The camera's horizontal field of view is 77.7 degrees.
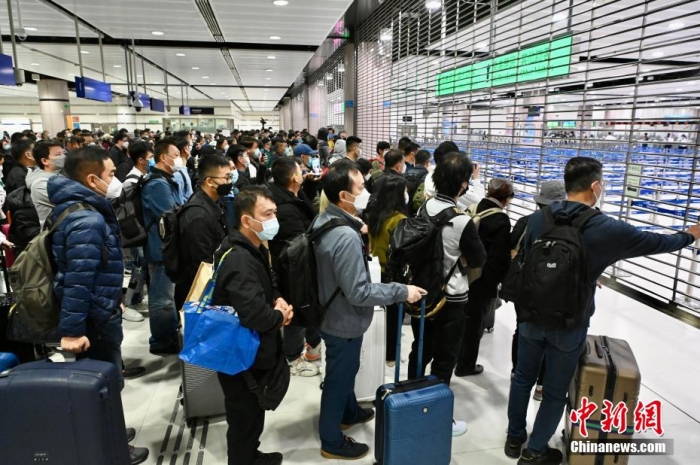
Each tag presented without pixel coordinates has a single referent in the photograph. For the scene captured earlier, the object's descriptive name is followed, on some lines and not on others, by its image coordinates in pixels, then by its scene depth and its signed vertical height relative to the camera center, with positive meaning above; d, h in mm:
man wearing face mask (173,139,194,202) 4270 -284
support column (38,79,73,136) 19625 +1830
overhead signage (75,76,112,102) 9672 +1303
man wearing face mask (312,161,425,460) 2096 -718
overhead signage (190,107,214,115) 30172 +2492
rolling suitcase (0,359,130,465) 1930 -1190
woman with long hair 3036 -473
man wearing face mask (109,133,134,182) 6340 -150
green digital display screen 4195 +894
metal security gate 3422 +894
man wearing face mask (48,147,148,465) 2092 -545
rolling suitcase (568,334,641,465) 2234 -1220
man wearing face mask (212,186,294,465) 1906 -682
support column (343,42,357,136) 11367 +1558
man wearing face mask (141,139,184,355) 3551 -834
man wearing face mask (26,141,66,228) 3422 -212
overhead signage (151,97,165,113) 16022 +1521
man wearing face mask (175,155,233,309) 2914 -498
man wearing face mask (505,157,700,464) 2035 -910
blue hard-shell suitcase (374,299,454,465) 2146 -1359
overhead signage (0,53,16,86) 6414 +1095
